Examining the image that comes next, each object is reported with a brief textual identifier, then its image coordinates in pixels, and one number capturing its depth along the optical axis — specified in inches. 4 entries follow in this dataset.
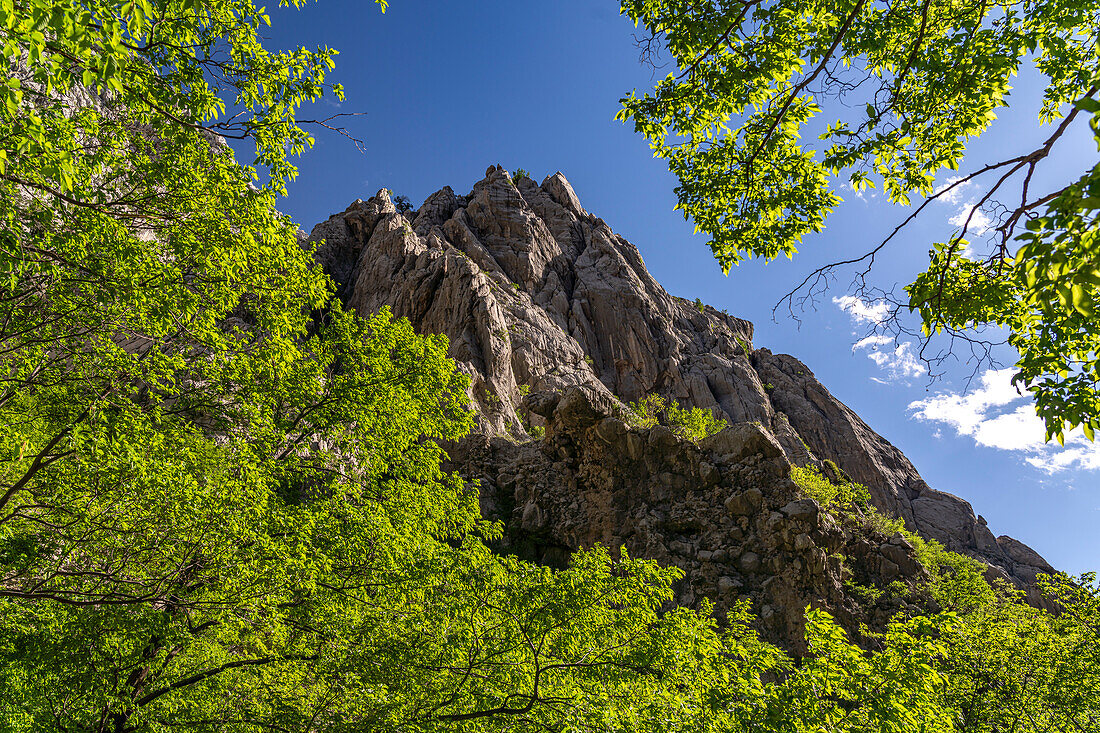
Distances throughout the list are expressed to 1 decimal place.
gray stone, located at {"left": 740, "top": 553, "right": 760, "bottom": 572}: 877.2
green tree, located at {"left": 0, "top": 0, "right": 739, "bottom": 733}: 237.9
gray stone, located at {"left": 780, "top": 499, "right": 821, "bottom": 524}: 884.0
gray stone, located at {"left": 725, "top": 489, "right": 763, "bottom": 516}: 929.5
